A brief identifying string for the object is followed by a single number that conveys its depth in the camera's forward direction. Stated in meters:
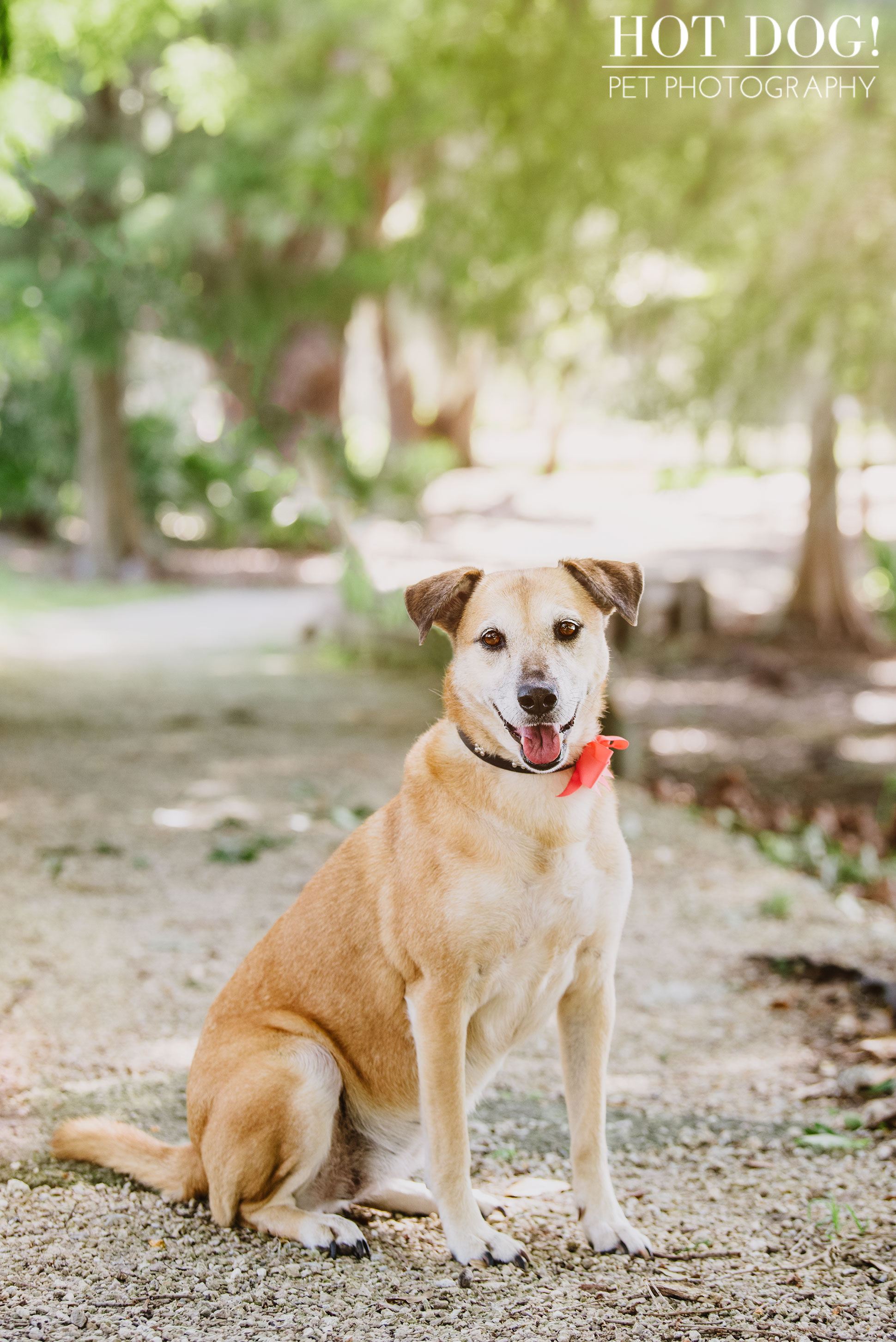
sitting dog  2.82
